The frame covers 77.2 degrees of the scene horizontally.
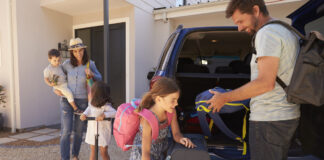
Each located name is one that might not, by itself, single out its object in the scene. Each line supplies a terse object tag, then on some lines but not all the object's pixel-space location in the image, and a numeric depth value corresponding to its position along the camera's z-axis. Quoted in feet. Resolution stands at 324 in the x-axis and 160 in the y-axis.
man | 3.90
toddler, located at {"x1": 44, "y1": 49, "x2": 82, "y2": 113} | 8.91
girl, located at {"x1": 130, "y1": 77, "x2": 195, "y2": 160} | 4.96
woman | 9.02
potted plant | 16.42
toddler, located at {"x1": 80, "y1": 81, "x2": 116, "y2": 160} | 7.95
